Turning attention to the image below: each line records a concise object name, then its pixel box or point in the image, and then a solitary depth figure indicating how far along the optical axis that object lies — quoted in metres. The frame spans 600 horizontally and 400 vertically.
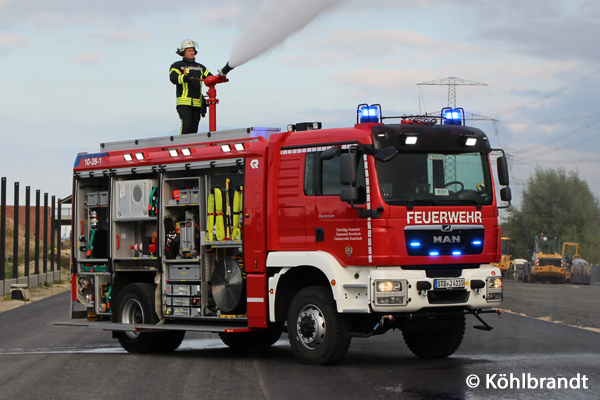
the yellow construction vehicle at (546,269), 54.81
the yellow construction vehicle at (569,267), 56.16
